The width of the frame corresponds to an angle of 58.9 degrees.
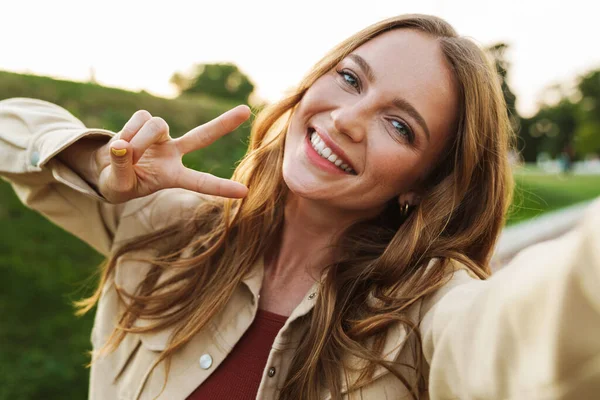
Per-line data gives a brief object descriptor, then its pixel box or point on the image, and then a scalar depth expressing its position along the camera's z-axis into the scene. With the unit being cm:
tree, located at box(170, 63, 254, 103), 4634
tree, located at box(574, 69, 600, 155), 4669
